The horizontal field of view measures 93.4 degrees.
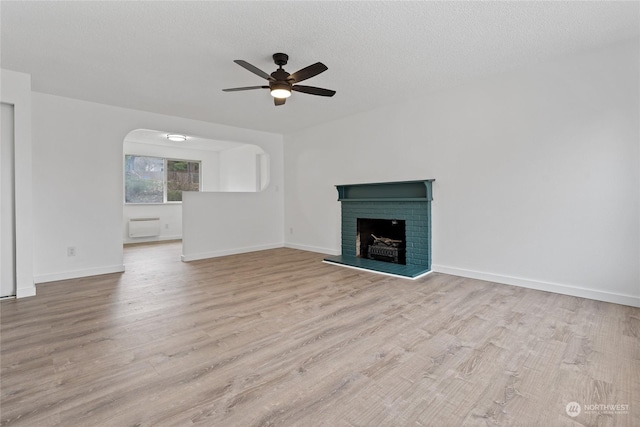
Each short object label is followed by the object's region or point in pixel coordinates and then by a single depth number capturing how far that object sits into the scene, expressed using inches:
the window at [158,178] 300.6
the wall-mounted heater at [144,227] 291.1
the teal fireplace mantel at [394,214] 163.2
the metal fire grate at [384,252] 179.0
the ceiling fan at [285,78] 102.5
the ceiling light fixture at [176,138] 252.4
